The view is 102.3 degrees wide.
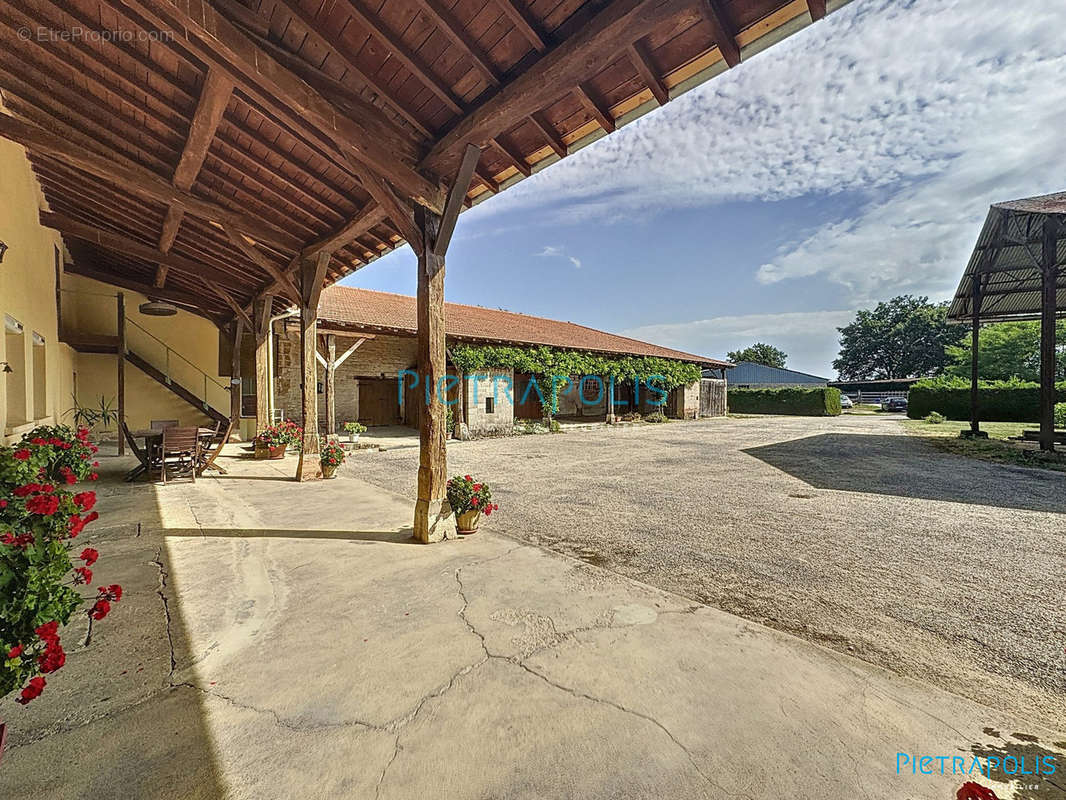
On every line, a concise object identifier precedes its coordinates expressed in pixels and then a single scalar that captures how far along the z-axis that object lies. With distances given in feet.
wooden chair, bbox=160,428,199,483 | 19.83
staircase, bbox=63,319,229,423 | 31.09
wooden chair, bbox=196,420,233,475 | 21.44
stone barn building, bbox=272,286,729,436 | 38.52
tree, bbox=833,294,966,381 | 134.41
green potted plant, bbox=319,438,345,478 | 20.88
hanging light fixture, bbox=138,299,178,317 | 27.71
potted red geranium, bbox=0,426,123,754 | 4.53
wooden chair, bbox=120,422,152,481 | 20.28
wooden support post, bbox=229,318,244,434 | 35.07
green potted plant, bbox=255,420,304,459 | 28.37
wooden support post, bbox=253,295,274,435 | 29.55
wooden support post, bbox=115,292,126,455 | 30.31
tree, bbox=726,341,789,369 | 188.65
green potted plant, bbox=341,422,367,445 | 34.32
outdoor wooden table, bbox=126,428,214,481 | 20.27
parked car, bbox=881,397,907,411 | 97.19
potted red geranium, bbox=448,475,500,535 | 12.68
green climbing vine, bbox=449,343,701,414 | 41.24
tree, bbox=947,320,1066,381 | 78.33
